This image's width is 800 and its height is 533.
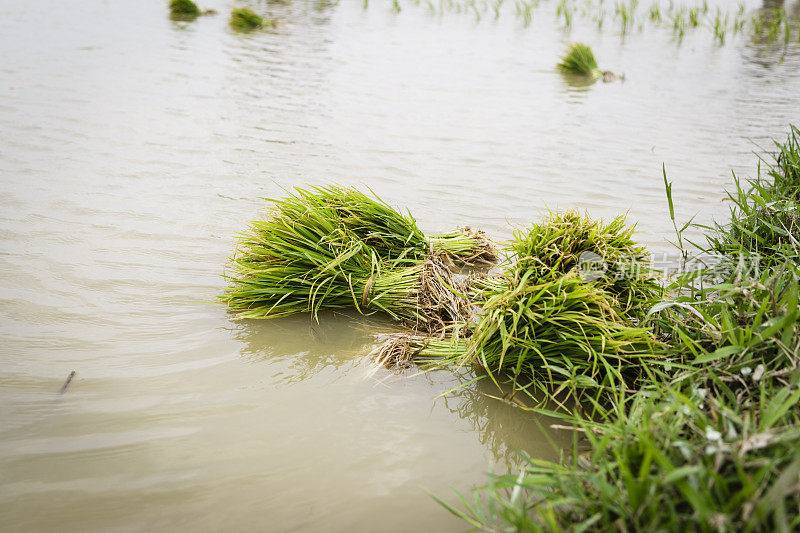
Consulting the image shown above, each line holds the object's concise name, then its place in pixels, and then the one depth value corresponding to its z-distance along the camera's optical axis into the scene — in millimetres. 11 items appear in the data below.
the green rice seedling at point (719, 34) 12023
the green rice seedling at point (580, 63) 9125
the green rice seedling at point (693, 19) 13836
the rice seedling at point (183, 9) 11820
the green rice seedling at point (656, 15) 14811
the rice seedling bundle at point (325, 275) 2930
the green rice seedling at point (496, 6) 14888
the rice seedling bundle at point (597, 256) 2586
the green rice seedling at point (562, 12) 13578
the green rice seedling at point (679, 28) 12721
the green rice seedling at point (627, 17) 13091
